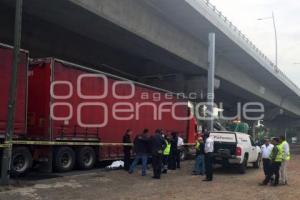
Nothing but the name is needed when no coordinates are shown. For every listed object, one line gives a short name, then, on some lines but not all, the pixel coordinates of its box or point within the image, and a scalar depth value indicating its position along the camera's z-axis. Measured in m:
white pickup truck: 20.36
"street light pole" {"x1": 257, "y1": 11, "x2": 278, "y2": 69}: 48.03
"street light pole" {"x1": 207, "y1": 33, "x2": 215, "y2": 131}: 27.58
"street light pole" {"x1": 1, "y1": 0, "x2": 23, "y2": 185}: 13.73
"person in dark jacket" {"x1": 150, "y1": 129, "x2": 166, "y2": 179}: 17.61
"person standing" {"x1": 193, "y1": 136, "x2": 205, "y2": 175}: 19.50
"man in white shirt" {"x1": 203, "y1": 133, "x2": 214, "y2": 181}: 17.70
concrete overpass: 19.67
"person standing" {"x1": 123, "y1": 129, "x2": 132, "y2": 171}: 19.61
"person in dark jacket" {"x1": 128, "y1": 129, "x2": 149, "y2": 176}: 18.39
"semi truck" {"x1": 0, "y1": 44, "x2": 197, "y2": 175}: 15.45
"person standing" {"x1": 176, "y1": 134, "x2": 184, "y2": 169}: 21.86
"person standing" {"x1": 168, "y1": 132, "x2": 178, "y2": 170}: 21.34
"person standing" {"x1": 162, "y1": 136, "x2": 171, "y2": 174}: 19.72
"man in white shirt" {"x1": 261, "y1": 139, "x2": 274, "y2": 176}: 16.73
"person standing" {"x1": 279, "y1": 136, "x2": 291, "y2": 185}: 16.75
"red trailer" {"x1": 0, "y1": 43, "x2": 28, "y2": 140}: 14.52
